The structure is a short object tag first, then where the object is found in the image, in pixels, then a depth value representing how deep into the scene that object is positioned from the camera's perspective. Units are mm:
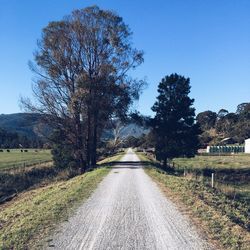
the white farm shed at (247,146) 74114
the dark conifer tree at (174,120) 29927
